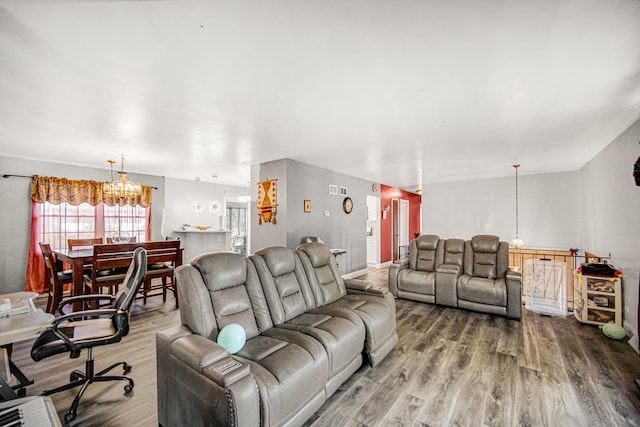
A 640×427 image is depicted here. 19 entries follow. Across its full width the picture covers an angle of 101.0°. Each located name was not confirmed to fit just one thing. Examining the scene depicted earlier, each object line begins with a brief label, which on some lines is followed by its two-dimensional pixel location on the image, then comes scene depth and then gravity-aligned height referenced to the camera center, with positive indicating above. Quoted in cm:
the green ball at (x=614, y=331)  305 -128
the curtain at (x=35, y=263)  489 -85
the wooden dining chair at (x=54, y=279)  373 -88
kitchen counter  688 -60
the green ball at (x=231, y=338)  182 -83
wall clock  631 +35
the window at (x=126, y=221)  601 -8
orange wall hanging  498 +34
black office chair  190 -94
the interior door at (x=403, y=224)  934 -16
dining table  352 -66
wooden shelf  327 -102
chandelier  464 +53
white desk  163 -72
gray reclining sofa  145 -90
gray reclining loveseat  387 -93
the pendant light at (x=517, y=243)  591 -52
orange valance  500 +51
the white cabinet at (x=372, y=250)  791 -94
